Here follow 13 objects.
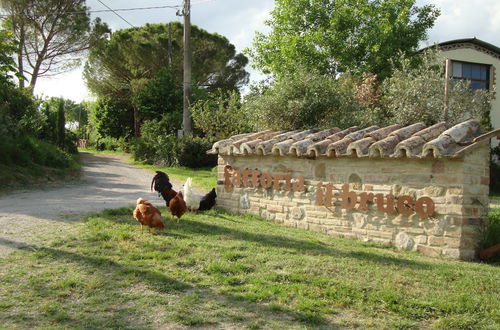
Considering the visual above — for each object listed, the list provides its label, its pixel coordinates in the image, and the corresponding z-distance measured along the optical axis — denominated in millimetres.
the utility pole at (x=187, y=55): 19516
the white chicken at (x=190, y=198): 9016
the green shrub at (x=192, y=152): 20203
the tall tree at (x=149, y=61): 31031
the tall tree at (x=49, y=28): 26750
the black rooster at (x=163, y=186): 8773
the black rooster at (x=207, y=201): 9414
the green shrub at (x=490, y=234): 6586
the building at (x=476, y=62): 23453
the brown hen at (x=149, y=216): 6801
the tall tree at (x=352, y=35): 22219
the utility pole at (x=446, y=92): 11766
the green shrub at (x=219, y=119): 20000
